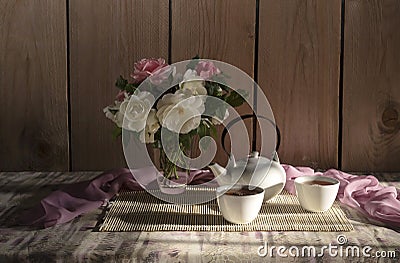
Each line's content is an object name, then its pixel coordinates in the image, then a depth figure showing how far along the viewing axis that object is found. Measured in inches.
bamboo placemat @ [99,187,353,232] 54.3
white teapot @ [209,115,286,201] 59.1
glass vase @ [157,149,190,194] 63.2
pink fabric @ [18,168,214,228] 56.4
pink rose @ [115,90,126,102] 61.5
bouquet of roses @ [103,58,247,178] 59.6
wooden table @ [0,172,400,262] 48.9
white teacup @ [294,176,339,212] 56.9
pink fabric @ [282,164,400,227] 56.9
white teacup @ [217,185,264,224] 53.4
